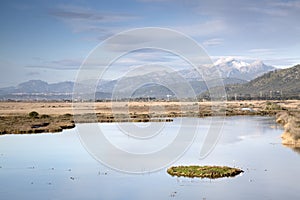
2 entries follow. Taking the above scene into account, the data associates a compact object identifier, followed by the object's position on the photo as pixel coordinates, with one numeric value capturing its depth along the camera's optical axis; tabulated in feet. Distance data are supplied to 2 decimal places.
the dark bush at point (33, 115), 230.85
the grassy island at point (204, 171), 85.92
